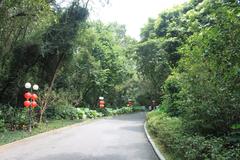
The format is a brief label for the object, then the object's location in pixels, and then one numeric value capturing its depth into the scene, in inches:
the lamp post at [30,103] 469.9
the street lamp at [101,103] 1060.5
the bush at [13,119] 486.0
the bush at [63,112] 721.9
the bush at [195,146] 171.8
